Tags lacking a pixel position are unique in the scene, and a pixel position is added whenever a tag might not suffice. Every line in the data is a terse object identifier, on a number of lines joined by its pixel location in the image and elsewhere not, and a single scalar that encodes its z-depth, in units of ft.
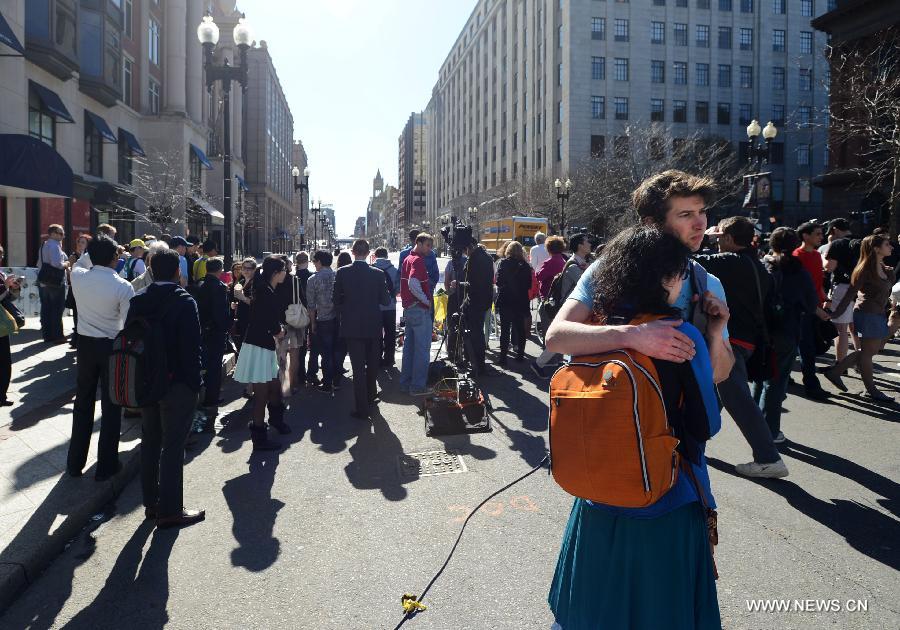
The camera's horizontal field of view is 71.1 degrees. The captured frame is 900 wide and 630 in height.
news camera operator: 32.81
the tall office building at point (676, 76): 189.06
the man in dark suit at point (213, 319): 23.50
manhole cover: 18.76
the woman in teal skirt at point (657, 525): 6.75
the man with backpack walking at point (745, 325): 15.53
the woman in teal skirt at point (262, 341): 21.27
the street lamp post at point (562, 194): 133.55
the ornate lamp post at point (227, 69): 43.93
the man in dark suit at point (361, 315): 25.03
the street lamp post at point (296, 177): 122.52
